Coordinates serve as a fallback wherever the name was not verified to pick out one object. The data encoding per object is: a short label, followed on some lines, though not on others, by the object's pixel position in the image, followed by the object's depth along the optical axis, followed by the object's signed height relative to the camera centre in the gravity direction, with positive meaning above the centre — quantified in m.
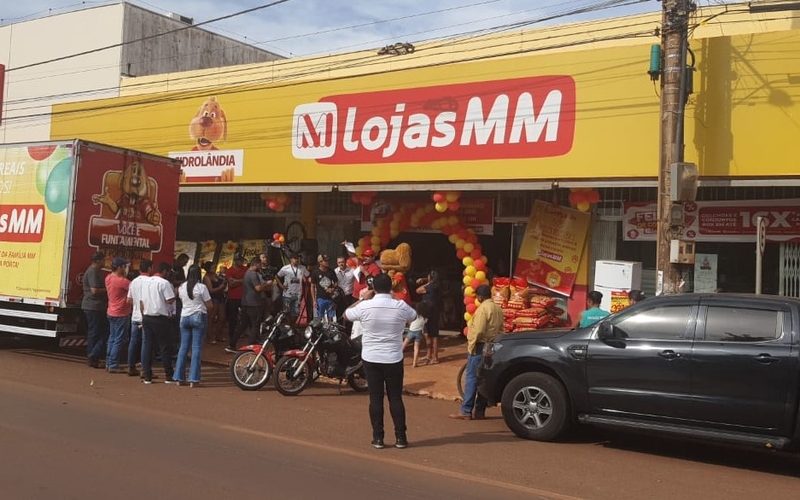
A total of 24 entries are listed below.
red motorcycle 10.58 -1.12
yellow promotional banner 13.48 +0.89
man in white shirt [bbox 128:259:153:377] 11.01 -0.63
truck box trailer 11.82 +0.78
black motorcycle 10.34 -1.04
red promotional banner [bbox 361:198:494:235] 14.66 +1.57
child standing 12.84 -0.64
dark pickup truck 6.86 -0.68
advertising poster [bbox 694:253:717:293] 12.34 +0.54
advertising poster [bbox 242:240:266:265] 18.30 +0.75
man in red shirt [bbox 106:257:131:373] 11.42 -0.49
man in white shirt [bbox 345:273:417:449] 7.37 -0.67
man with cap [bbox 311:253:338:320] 13.57 -0.07
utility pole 9.89 +2.50
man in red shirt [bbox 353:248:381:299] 14.43 +0.26
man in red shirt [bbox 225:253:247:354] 15.08 -0.23
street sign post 9.16 +0.85
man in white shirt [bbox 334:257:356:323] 14.35 +0.10
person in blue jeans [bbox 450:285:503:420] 9.05 -0.51
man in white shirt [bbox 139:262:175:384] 10.82 -0.59
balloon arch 13.81 +1.18
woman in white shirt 10.64 -0.54
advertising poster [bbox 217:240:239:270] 18.73 +0.63
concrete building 25.80 +7.53
